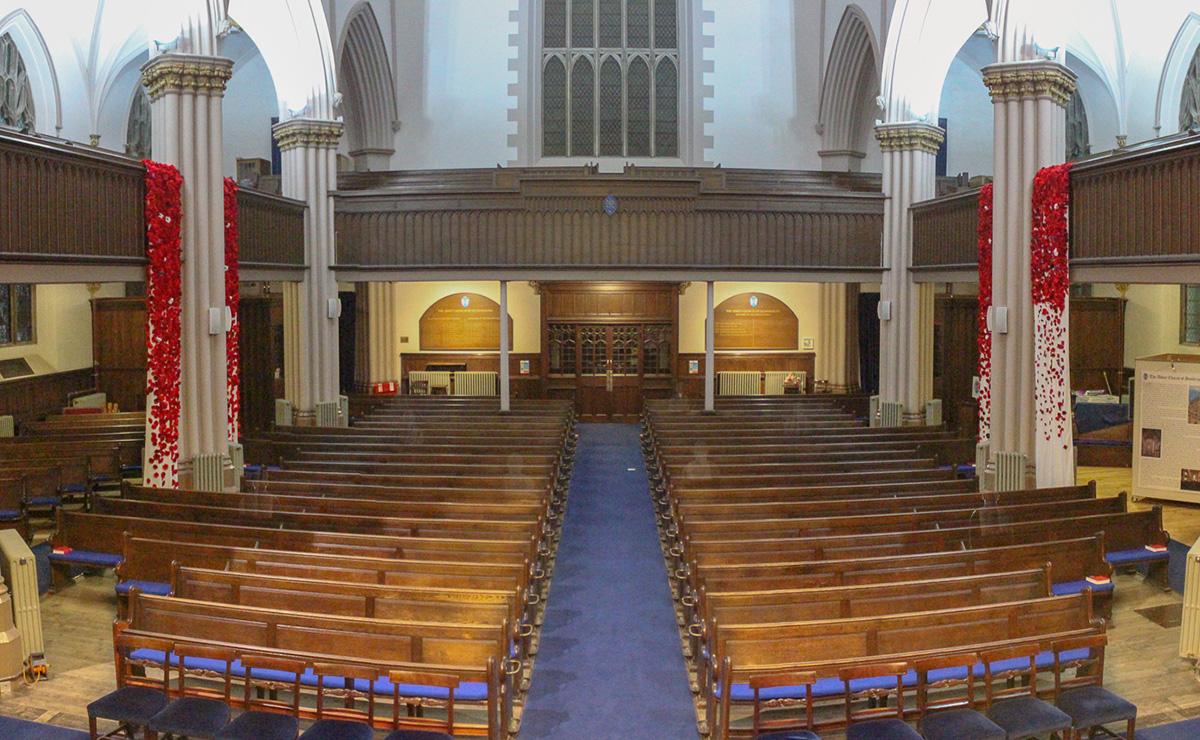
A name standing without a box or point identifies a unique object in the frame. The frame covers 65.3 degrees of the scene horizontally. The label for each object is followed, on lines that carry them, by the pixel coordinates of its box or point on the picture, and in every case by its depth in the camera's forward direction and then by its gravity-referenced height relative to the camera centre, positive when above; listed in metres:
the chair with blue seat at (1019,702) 5.11 -2.07
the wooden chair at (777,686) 5.23 -2.04
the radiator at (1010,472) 10.99 -1.53
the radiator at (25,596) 6.98 -1.86
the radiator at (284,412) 15.30 -1.07
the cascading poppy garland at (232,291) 11.76 +0.71
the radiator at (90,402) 16.88 -0.98
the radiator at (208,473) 10.96 -1.49
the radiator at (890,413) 15.62 -1.18
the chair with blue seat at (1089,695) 5.33 -2.10
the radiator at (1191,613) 6.91 -2.02
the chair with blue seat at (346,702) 4.98 -2.06
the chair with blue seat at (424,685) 4.98 -1.96
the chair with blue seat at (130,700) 5.26 -2.03
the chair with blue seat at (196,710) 5.05 -2.02
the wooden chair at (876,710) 4.98 -2.07
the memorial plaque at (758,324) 21.02 +0.44
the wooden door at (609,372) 19.55 -0.58
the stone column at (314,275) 15.30 +1.19
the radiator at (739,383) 20.58 -0.86
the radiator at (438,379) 20.36 -0.72
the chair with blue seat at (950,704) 5.04 -2.08
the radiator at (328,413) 15.52 -1.12
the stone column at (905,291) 15.44 +0.88
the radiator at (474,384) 20.47 -0.84
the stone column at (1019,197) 10.81 +1.70
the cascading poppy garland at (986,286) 11.77 +0.72
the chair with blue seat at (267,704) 5.00 -2.05
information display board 12.03 -1.15
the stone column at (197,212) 10.86 +1.58
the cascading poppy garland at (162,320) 10.43 +0.31
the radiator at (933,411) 15.48 -1.14
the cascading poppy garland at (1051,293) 10.41 +0.55
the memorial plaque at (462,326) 21.05 +0.45
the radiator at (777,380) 20.73 -0.81
